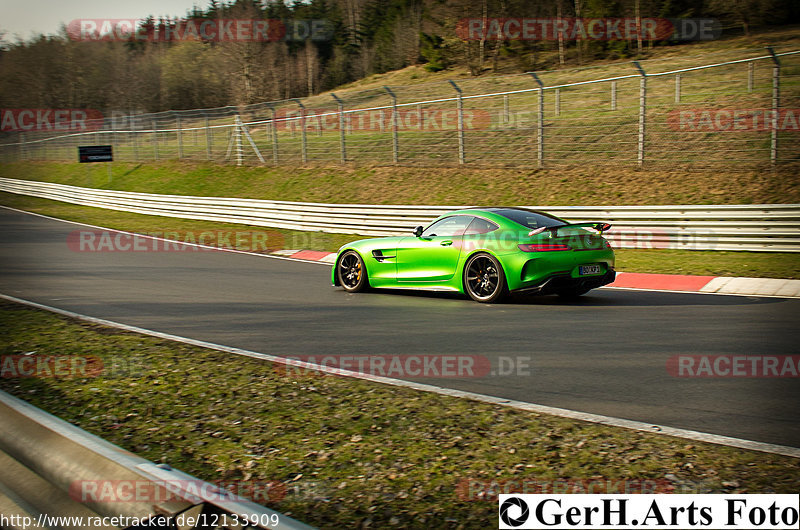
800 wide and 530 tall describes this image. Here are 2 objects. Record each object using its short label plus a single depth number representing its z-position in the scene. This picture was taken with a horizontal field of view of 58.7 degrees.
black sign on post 38.12
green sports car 9.46
